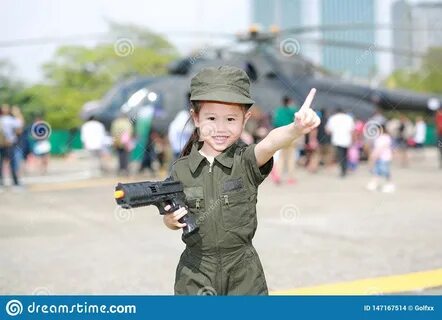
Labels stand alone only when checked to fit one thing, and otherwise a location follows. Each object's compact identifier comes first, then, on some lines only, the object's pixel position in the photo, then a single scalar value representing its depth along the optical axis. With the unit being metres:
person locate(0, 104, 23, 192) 10.40
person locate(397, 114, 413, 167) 15.70
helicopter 14.72
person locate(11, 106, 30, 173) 11.16
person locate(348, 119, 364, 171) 13.52
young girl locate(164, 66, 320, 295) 2.22
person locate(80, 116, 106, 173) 13.01
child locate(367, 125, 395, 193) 9.94
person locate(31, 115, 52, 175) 14.30
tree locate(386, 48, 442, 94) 56.81
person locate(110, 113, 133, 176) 13.20
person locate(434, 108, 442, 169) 13.86
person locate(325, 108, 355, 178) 12.07
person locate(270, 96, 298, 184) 10.33
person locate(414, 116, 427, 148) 16.28
